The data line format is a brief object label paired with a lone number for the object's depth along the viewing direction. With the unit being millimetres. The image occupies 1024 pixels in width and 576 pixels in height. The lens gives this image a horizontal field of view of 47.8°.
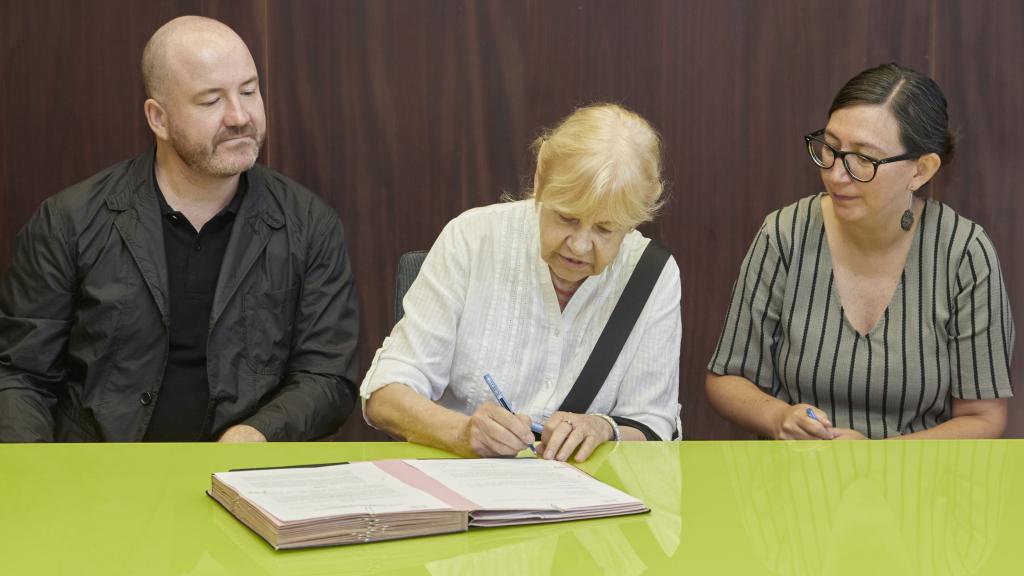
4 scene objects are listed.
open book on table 1493
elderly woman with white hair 2309
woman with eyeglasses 2680
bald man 2846
